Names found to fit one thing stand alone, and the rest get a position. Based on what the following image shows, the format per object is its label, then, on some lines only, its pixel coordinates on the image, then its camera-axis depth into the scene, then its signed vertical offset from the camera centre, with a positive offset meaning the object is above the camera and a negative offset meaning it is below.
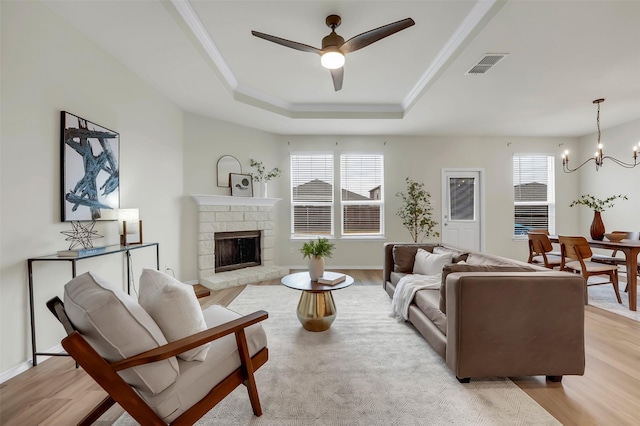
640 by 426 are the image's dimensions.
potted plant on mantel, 5.49 +0.69
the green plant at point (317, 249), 2.98 -0.38
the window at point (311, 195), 6.04 +0.33
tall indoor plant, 5.85 -0.01
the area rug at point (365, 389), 1.67 -1.16
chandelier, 4.20 +0.82
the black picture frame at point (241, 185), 5.18 +0.49
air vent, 3.02 +1.57
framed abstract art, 2.52 +0.40
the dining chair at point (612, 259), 4.08 -0.70
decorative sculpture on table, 2.62 -0.20
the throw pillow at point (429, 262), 3.24 -0.58
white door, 6.14 +0.05
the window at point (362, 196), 6.10 +0.31
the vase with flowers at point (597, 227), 4.10 -0.25
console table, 2.16 -0.47
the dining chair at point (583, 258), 3.65 -0.63
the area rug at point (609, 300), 3.35 -1.16
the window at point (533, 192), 6.21 +0.37
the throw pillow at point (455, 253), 2.95 -0.47
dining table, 3.38 -0.65
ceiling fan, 2.31 +1.41
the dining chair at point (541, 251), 4.28 -0.64
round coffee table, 2.82 -0.92
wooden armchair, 1.16 -0.73
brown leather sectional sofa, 1.89 -0.73
